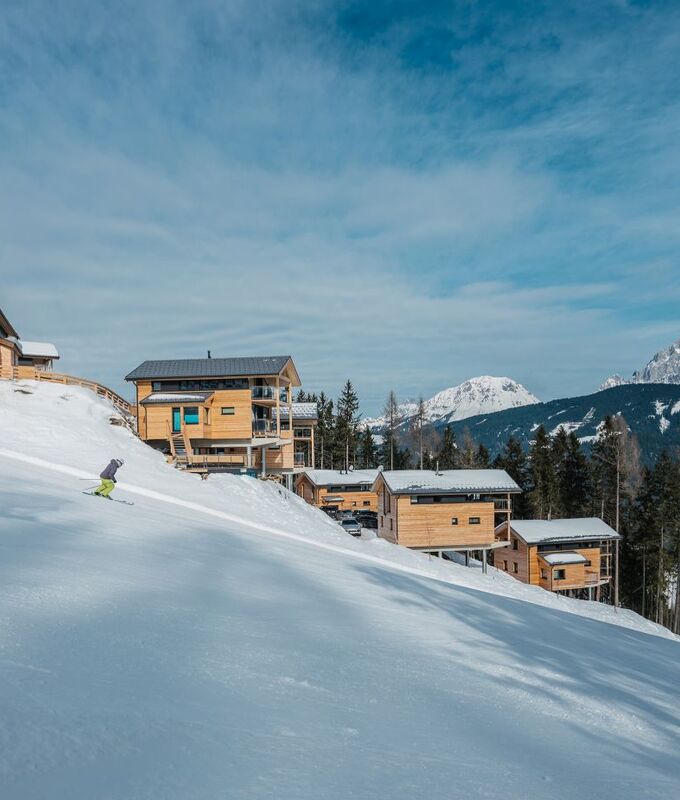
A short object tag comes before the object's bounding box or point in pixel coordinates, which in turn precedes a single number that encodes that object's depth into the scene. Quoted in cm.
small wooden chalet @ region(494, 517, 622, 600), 3847
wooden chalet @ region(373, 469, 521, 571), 3359
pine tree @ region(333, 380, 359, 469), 7038
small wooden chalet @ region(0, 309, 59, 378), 3069
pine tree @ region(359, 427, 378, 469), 7644
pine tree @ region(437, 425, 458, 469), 6869
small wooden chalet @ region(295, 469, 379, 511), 5575
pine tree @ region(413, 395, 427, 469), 6806
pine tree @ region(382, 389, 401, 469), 7000
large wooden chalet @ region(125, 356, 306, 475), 3450
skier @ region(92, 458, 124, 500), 1410
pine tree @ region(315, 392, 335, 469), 7238
